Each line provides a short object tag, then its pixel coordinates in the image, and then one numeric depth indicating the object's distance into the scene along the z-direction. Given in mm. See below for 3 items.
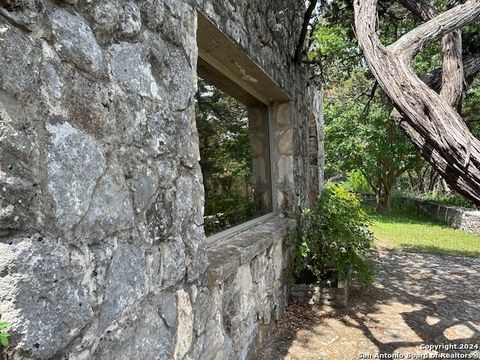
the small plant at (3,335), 762
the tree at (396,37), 2527
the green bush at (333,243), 3756
